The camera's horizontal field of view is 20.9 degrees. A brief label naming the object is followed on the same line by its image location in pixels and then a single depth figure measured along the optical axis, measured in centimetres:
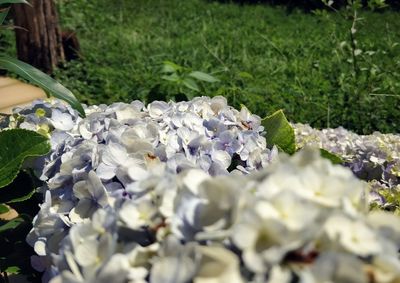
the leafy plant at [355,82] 225
